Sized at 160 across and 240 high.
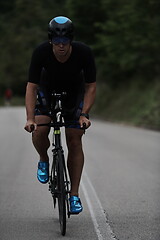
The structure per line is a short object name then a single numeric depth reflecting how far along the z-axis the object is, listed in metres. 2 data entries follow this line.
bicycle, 8.00
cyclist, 8.10
